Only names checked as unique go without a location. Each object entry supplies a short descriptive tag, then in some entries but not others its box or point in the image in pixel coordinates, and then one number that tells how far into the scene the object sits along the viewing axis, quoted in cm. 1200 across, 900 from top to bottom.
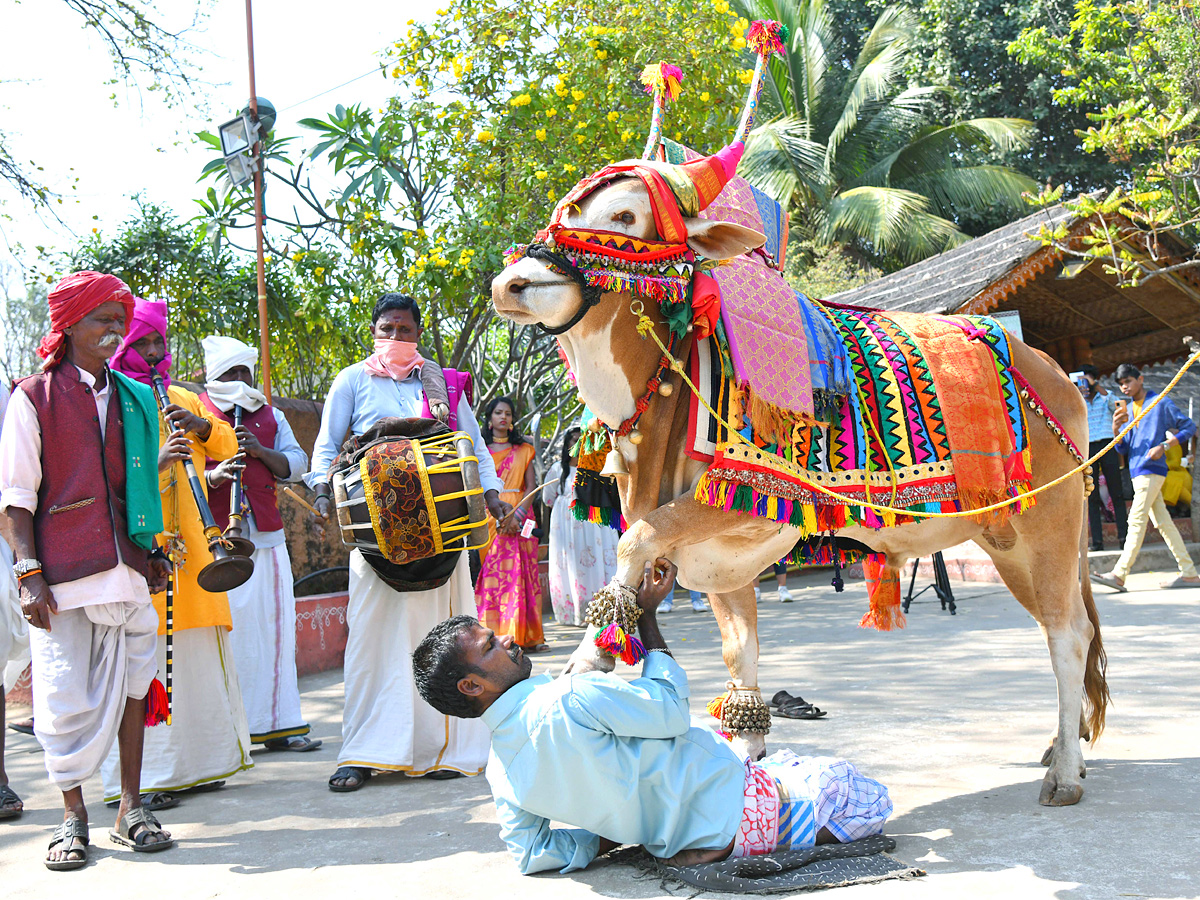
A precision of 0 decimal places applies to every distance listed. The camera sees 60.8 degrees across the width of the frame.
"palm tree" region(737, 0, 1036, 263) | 2267
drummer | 463
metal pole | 762
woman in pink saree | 861
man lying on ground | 298
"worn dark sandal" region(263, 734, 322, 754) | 537
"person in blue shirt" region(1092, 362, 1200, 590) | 956
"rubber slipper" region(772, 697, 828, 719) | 511
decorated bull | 331
